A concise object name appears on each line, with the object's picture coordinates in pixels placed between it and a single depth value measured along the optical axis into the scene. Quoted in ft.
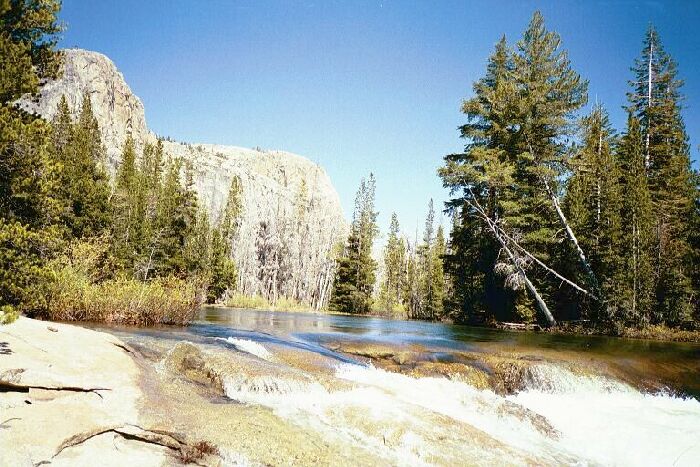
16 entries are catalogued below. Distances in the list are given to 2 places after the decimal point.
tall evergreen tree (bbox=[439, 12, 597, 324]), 88.28
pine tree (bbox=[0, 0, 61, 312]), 31.71
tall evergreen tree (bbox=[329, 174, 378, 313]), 177.58
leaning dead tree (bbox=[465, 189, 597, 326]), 86.22
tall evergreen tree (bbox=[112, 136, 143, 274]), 122.52
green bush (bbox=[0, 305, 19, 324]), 19.88
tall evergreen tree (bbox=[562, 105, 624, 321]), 80.28
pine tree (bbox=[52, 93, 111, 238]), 100.89
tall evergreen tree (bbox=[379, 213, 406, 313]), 242.78
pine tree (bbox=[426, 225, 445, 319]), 181.47
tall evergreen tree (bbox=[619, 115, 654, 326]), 79.15
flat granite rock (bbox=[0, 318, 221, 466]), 15.44
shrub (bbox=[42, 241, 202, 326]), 48.47
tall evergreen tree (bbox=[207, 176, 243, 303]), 178.60
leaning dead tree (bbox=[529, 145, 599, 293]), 83.05
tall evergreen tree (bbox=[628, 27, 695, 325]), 79.97
